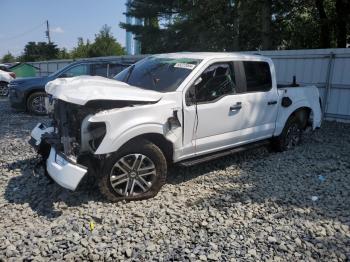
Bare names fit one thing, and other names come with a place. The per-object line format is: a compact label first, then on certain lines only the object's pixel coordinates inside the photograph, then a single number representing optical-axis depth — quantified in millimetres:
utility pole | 60094
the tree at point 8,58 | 70856
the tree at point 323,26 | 17125
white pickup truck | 4168
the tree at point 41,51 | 59000
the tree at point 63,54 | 53525
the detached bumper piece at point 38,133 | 4998
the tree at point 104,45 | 46188
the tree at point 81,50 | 47512
